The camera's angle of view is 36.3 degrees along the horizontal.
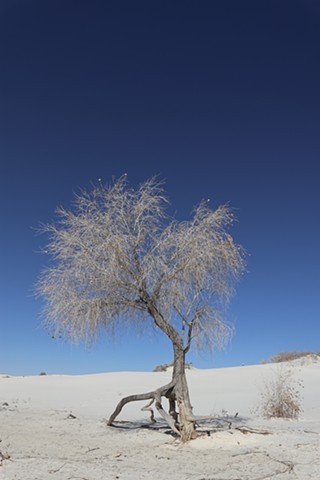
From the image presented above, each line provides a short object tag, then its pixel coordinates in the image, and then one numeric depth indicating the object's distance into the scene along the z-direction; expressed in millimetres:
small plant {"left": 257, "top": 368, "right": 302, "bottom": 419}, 16047
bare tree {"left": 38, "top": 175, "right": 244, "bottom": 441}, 11203
